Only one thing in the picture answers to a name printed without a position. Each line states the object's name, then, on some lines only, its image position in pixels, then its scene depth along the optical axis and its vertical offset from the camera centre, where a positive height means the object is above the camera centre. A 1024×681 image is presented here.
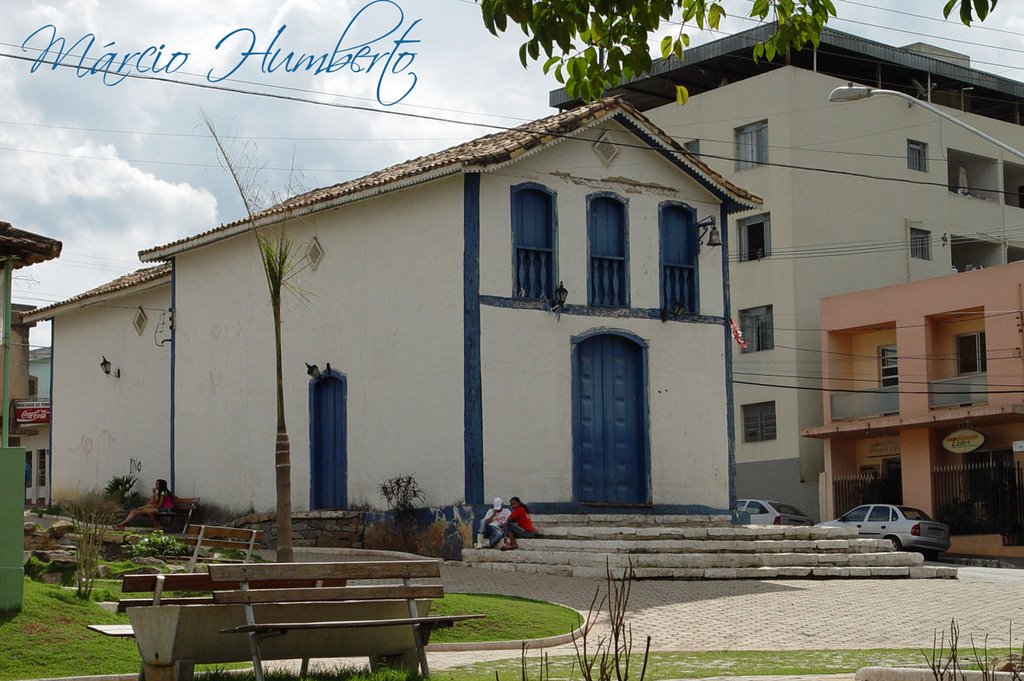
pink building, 35.72 +1.76
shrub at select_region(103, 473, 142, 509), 29.47 -0.21
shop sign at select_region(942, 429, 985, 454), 36.16 +0.71
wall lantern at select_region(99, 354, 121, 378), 31.32 +2.43
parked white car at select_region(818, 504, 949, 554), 32.97 -1.28
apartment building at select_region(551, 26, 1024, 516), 41.47 +8.30
